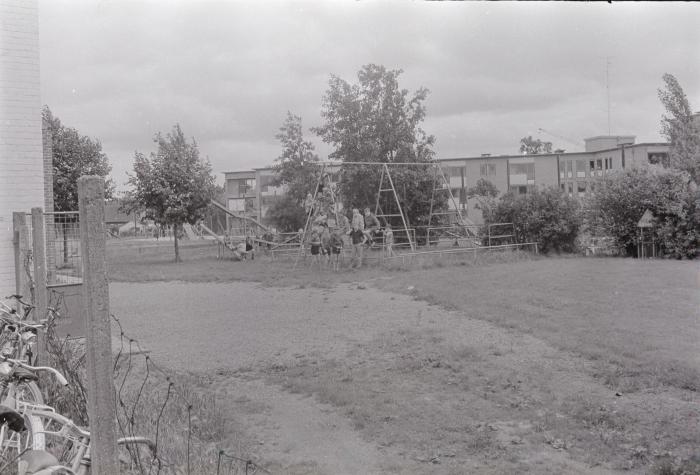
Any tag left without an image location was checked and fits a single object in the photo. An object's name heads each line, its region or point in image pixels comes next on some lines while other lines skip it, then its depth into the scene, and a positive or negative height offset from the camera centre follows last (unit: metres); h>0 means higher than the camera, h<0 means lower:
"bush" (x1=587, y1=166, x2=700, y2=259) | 21.75 +0.70
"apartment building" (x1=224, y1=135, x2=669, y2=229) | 36.69 +4.65
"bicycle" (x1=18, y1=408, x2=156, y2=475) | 3.30 -1.02
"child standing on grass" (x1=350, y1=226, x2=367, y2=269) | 18.03 -0.20
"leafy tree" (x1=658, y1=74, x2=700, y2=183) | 22.03 +3.28
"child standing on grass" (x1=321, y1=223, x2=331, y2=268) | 18.66 -0.14
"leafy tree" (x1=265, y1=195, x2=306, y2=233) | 40.25 +1.42
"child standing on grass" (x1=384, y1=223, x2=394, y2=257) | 19.56 -0.12
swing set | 20.91 +1.00
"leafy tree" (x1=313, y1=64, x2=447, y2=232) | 25.38 +3.88
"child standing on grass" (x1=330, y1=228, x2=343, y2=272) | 18.19 -0.21
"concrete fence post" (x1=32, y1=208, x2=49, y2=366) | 5.70 -0.15
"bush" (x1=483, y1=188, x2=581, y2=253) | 24.01 +0.45
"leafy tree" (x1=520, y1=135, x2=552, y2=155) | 58.62 +7.63
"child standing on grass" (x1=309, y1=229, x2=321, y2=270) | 19.47 -0.20
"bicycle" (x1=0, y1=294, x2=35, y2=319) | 5.18 -0.50
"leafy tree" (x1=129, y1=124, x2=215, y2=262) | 26.33 +2.11
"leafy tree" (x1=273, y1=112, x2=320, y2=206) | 32.16 +3.72
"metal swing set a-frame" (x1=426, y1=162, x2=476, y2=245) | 23.17 +1.52
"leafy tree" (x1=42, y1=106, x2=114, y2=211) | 24.05 +3.26
